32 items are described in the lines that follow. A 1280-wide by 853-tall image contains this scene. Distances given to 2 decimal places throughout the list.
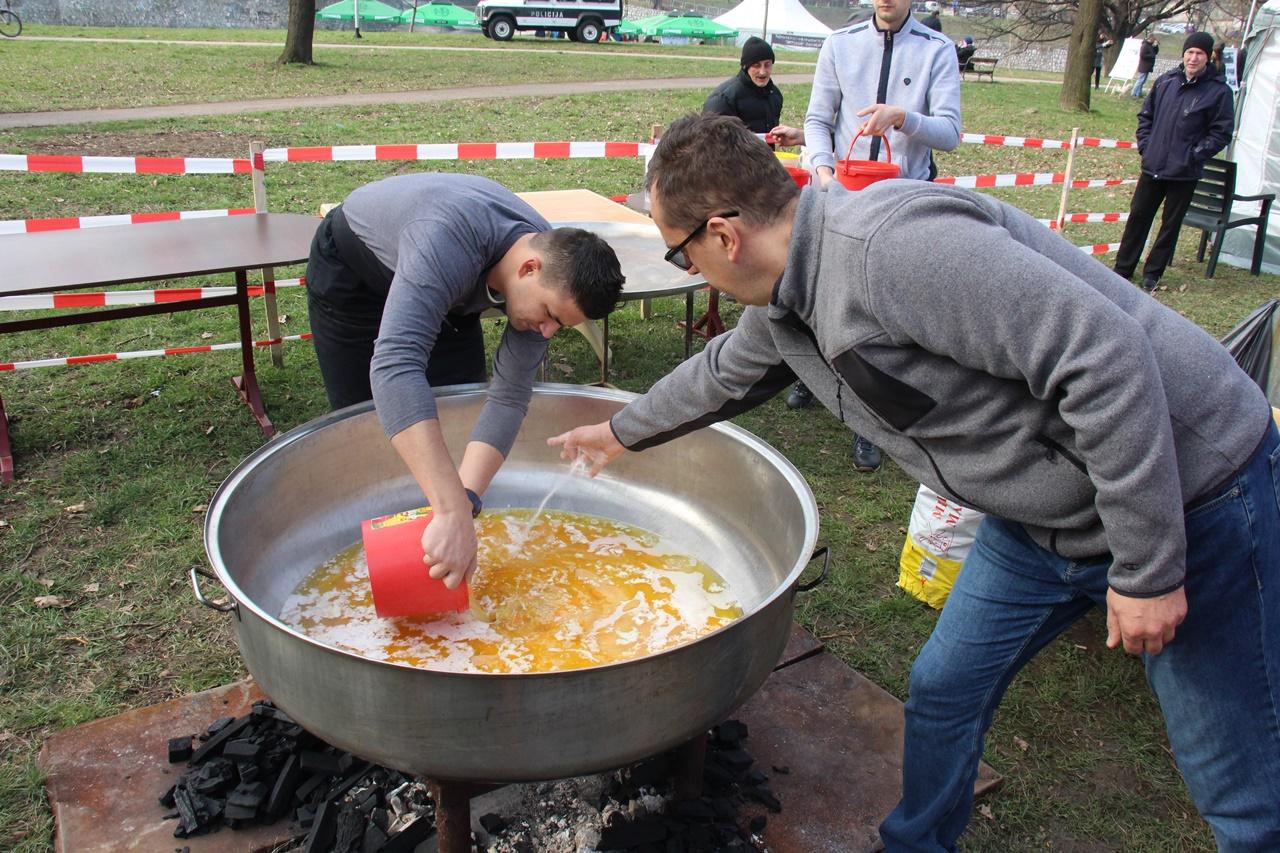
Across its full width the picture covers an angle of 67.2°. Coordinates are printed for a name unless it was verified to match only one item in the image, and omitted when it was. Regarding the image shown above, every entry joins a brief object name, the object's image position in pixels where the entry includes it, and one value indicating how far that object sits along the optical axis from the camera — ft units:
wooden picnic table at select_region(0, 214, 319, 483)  12.58
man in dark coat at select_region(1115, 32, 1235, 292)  25.59
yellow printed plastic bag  11.02
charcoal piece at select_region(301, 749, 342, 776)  7.93
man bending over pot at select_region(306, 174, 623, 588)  6.76
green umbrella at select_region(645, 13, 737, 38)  118.42
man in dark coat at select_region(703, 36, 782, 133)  20.86
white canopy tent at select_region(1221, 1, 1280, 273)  29.27
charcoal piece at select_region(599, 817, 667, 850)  7.43
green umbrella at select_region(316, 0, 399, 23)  111.34
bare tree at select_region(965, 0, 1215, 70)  93.04
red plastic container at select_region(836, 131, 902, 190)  12.53
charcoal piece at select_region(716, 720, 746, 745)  8.79
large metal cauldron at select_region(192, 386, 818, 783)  5.33
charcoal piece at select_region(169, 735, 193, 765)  8.30
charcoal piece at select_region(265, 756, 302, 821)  7.70
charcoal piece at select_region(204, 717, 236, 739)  8.55
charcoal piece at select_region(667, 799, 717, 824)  7.75
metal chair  27.99
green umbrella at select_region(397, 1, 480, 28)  117.29
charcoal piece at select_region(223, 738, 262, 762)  7.98
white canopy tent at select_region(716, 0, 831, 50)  121.80
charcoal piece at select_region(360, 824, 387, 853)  7.17
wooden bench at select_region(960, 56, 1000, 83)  81.76
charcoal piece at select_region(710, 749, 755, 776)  8.50
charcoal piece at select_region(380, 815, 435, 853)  7.24
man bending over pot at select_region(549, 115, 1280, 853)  4.70
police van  88.63
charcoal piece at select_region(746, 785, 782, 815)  8.21
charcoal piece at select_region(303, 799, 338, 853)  7.23
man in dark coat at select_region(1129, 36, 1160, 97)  78.23
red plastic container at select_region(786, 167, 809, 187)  13.95
